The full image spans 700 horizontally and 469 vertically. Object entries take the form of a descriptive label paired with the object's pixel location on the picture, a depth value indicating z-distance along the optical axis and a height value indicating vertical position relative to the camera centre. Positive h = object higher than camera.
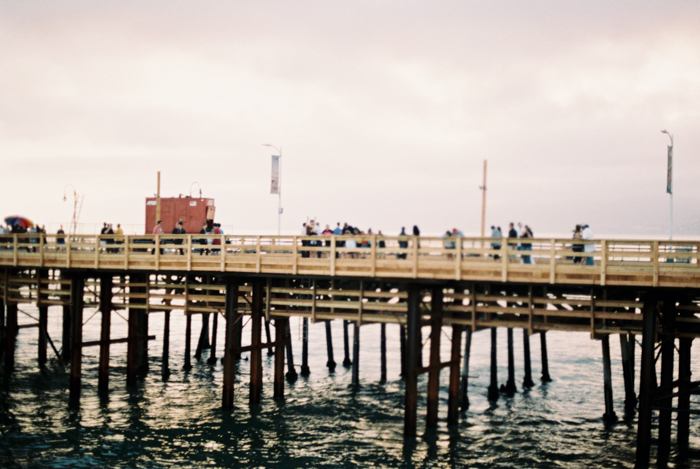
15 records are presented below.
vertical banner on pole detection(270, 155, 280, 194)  38.00 +3.97
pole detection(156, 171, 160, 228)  32.56 +1.61
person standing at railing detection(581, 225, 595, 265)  19.13 +0.04
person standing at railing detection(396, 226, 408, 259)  20.36 +0.16
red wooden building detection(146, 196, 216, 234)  34.75 +1.53
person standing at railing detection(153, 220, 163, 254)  26.73 +0.50
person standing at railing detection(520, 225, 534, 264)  21.74 +0.41
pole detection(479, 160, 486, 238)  36.16 +2.08
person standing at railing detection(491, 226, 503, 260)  23.55 +0.49
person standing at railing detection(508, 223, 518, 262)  21.75 +0.39
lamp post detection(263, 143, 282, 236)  37.88 +3.91
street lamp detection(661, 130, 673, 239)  33.79 +3.85
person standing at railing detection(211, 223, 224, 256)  25.50 +0.12
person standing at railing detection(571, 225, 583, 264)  22.11 +0.40
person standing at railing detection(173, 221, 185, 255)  25.81 +0.46
